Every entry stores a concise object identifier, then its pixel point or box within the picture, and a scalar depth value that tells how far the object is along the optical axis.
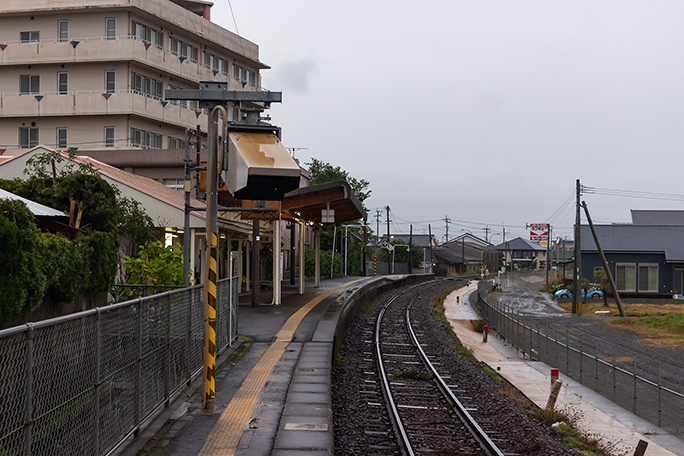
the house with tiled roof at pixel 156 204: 23.97
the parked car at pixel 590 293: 47.88
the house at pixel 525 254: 140.00
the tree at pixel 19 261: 11.15
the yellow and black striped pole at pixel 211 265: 10.30
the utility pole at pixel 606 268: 37.18
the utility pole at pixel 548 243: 67.19
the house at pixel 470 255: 110.41
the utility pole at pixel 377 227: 86.41
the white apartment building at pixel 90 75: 44.53
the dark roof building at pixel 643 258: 51.56
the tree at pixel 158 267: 17.91
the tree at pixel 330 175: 67.75
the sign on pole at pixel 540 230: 79.94
